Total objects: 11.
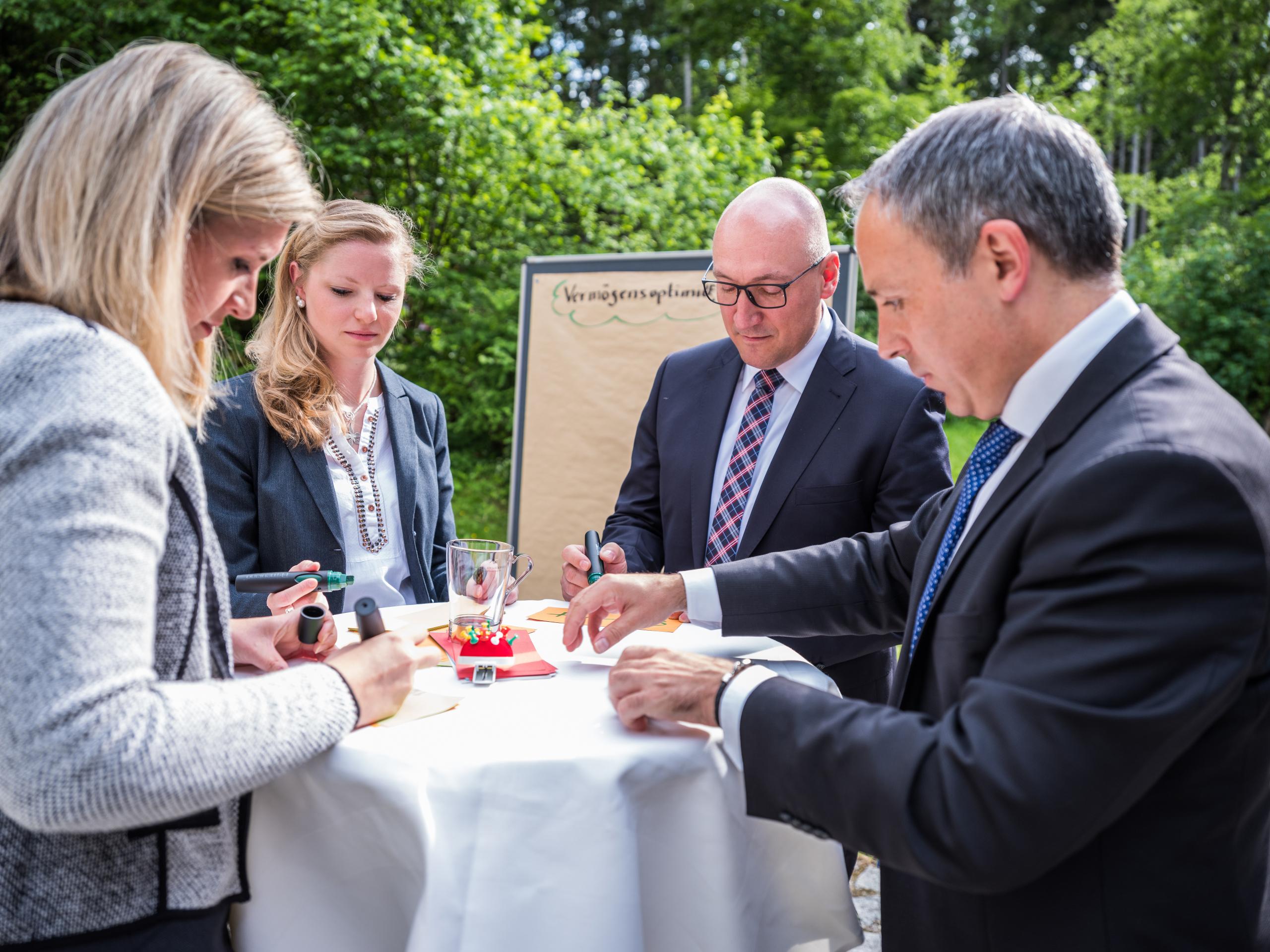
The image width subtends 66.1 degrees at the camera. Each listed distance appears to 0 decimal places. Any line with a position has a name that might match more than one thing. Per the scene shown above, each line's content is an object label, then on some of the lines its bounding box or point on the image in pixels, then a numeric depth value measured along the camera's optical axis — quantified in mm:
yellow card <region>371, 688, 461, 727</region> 1548
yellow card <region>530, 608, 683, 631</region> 2199
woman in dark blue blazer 2648
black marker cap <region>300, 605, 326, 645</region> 1720
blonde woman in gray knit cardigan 999
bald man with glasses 2660
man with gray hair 1120
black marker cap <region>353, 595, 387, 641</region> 1598
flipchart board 4875
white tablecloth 1360
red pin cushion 1882
